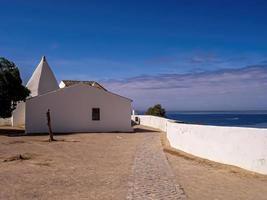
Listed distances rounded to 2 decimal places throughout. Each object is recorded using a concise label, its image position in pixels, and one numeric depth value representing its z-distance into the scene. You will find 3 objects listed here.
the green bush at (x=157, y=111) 31.16
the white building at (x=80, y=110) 18.28
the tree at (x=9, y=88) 17.54
